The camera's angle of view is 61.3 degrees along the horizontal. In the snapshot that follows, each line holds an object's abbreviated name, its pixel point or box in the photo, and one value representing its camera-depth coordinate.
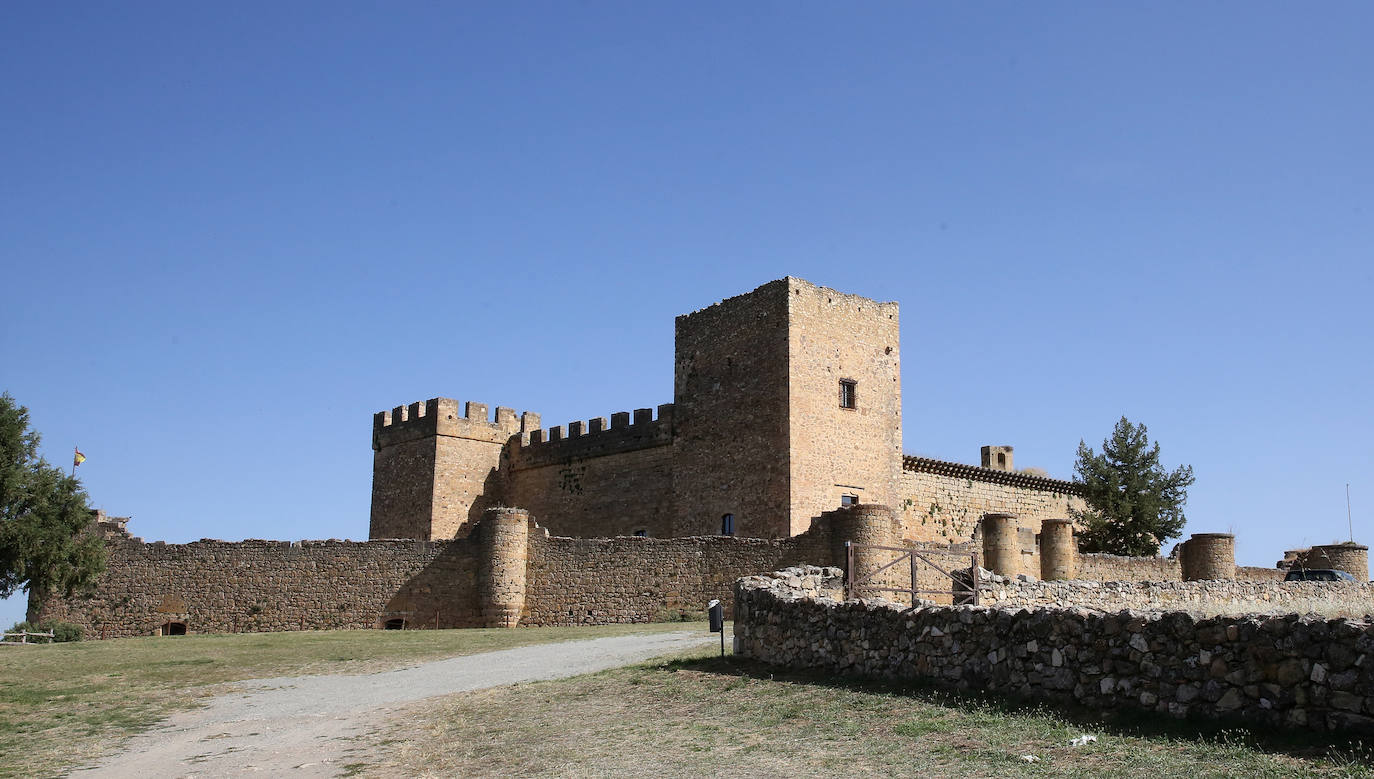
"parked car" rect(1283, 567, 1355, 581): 32.16
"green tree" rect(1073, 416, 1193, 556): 38.59
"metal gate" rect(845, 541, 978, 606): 16.76
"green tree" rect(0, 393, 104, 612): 27.05
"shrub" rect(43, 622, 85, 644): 29.29
